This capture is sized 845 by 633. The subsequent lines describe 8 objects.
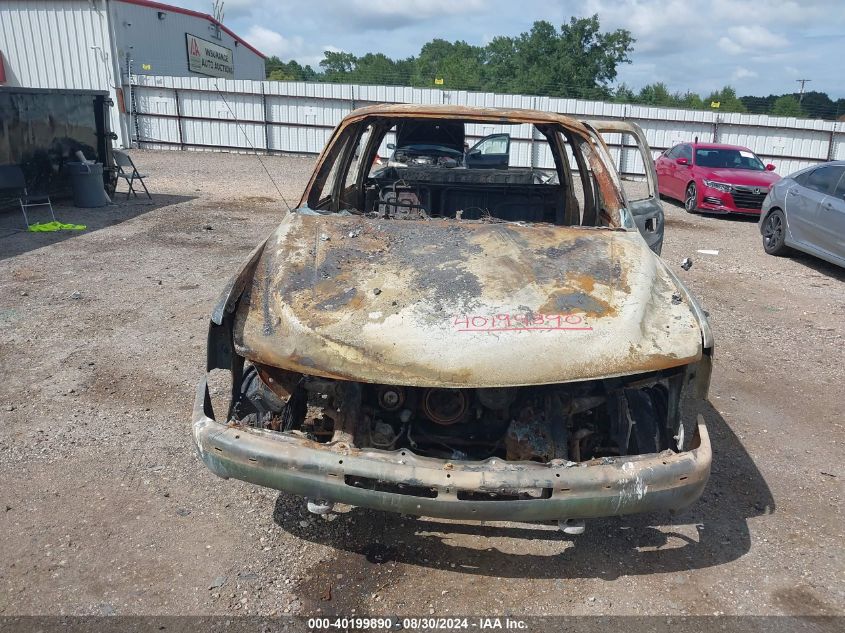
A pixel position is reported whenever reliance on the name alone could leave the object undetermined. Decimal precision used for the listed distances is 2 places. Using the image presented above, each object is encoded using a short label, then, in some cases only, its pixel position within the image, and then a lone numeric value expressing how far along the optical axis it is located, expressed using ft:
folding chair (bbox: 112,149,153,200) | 41.09
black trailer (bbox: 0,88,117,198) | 34.78
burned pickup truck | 8.16
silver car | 27.17
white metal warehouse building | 69.46
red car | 41.45
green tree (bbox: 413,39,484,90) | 160.46
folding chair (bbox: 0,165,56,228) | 33.78
